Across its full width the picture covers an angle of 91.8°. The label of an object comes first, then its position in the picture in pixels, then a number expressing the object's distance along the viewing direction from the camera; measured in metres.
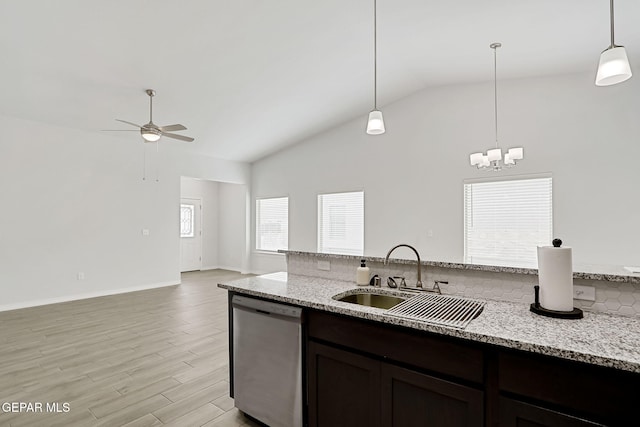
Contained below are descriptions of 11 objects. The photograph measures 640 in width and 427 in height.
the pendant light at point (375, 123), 2.49
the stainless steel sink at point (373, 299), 2.06
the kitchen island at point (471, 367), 1.10
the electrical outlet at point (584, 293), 1.58
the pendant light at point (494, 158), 3.67
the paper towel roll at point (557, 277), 1.48
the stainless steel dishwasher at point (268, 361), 1.87
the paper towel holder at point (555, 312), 1.46
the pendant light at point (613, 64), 1.63
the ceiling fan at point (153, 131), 4.00
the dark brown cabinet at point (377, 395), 1.35
